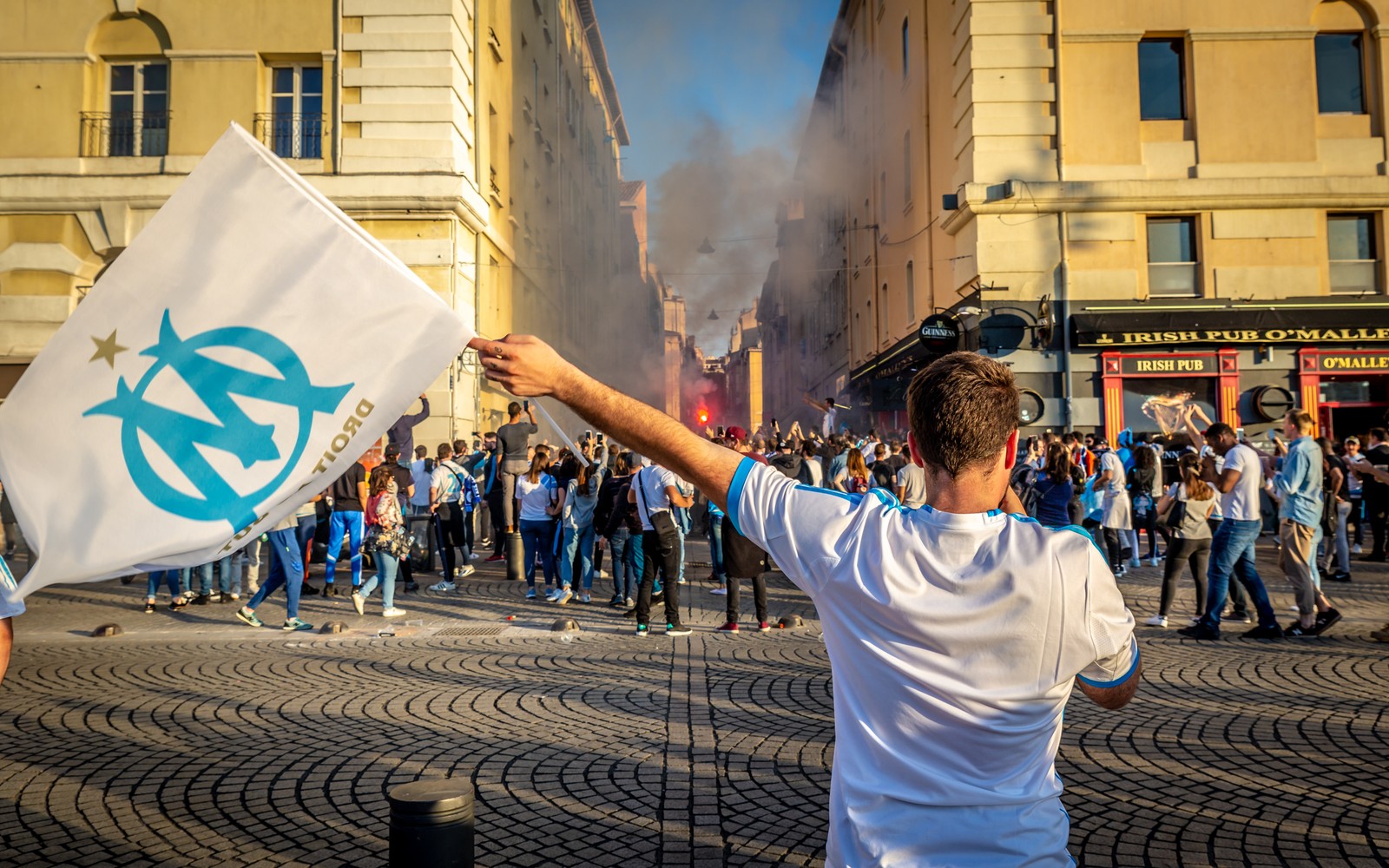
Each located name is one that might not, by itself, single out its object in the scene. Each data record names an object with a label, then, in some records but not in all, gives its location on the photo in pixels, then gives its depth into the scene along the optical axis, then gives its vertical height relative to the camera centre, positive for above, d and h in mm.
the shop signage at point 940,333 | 16953 +3035
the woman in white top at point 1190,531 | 7562 -212
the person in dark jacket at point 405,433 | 12703 +1037
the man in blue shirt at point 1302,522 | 7434 -143
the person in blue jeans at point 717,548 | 10328 -429
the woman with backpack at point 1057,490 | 9219 +151
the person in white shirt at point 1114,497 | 10555 +81
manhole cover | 8000 -996
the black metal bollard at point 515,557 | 11594 -565
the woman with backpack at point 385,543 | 8758 -286
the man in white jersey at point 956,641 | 1460 -205
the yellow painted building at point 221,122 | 16953 +6957
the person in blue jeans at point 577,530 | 9805 -207
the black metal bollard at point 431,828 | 2406 -788
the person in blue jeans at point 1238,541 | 7250 -275
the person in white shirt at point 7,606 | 2477 -230
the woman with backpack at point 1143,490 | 11289 +185
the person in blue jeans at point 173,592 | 9336 -755
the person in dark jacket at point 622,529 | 8805 -181
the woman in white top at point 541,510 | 10039 +10
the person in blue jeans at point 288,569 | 8117 -474
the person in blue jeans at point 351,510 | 9516 +27
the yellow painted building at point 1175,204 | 16469 +5167
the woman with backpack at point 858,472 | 9484 +344
